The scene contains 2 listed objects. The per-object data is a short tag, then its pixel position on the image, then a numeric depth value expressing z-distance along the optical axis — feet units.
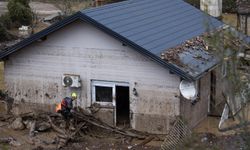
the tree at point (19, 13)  133.31
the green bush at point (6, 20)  132.43
